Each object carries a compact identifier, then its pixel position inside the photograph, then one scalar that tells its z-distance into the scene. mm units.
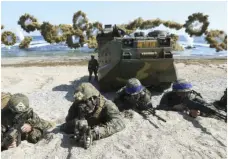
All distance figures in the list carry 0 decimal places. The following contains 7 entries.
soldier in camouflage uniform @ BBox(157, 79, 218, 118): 3001
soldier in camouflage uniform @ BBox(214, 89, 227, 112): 3912
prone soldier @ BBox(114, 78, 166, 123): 3222
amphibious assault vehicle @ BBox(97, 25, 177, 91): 4982
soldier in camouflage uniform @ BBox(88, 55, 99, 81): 6989
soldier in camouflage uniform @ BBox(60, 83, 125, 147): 2385
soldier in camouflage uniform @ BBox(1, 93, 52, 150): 2381
